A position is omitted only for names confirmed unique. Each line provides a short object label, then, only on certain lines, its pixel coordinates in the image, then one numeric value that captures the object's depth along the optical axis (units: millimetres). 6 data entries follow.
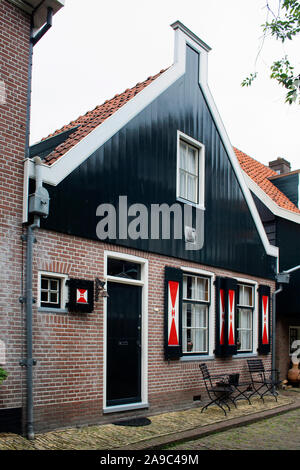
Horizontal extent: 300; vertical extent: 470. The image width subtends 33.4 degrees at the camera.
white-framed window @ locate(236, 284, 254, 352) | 12891
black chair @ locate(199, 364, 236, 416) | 9977
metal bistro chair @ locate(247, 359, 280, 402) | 12372
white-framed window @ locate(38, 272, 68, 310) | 7594
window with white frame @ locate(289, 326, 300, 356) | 15945
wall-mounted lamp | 8375
